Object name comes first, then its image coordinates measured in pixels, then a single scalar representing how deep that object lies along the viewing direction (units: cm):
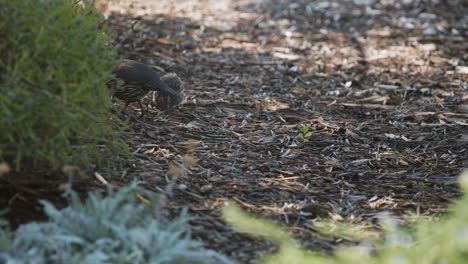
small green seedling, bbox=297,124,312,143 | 769
